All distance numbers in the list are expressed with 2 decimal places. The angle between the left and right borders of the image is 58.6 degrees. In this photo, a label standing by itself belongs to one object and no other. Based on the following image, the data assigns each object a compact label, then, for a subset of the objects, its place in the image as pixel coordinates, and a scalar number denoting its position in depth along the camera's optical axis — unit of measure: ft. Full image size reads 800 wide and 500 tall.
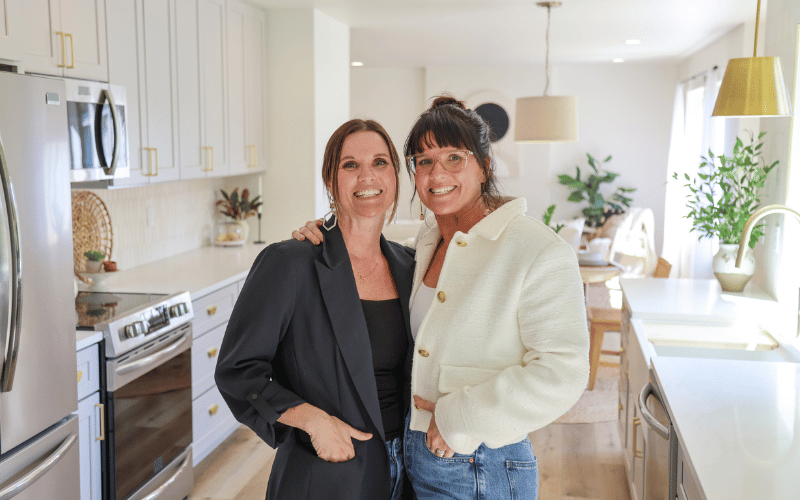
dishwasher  5.99
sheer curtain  20.99
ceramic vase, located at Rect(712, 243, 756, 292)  11.08
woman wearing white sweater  4.36
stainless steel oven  8.33
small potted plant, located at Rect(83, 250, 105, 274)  10.18
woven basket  10.41
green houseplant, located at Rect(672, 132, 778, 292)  11.05
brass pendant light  8.33
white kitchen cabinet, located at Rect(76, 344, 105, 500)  7.90
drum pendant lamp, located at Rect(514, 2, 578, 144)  17.19
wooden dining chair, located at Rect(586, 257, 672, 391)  14.71
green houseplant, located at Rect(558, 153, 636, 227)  29.14
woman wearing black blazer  4.77
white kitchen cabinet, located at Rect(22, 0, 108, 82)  8.28
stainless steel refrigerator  6.23
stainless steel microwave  8.79
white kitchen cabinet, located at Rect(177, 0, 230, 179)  12.38
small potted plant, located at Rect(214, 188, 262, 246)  15.38
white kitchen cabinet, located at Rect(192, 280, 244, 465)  10.76
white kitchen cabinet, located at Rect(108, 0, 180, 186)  10.36
